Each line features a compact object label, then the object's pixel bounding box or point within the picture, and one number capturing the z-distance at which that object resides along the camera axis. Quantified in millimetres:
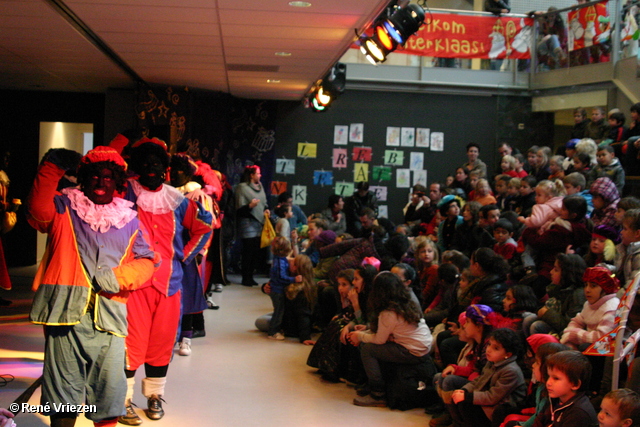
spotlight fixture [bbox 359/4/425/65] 5484
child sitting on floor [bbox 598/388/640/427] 2891
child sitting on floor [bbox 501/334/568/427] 3520
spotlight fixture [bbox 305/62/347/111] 8788
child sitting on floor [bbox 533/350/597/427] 3172
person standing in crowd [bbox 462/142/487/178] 10086
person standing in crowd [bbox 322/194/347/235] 10188
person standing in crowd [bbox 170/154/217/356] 4903
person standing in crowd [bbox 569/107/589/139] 9227
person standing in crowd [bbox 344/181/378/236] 10062
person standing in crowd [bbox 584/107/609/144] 8672
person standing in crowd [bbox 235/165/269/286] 10141
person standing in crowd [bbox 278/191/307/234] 10125
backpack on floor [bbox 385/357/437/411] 4824
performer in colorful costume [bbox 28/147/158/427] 3213
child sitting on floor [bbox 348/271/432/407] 4832
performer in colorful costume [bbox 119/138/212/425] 4129
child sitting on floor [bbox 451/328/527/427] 3902
